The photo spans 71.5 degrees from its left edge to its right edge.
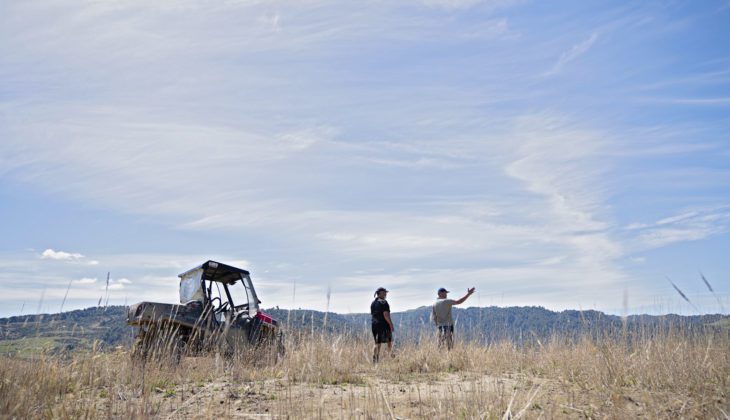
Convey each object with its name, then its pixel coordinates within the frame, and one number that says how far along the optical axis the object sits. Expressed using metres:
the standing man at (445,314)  11.52
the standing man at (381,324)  10.27
